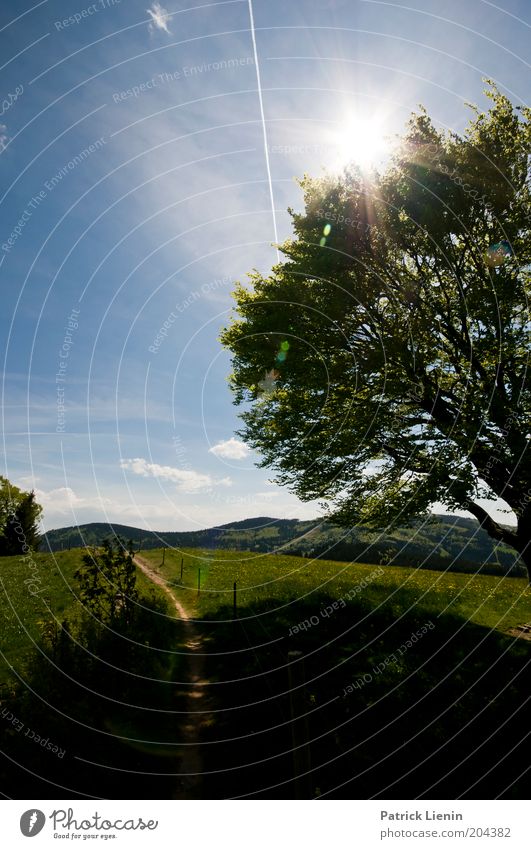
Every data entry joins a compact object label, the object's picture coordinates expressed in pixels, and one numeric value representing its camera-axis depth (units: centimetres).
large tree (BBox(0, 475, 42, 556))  7219
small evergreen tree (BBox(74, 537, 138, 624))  1252
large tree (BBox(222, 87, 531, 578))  1337
